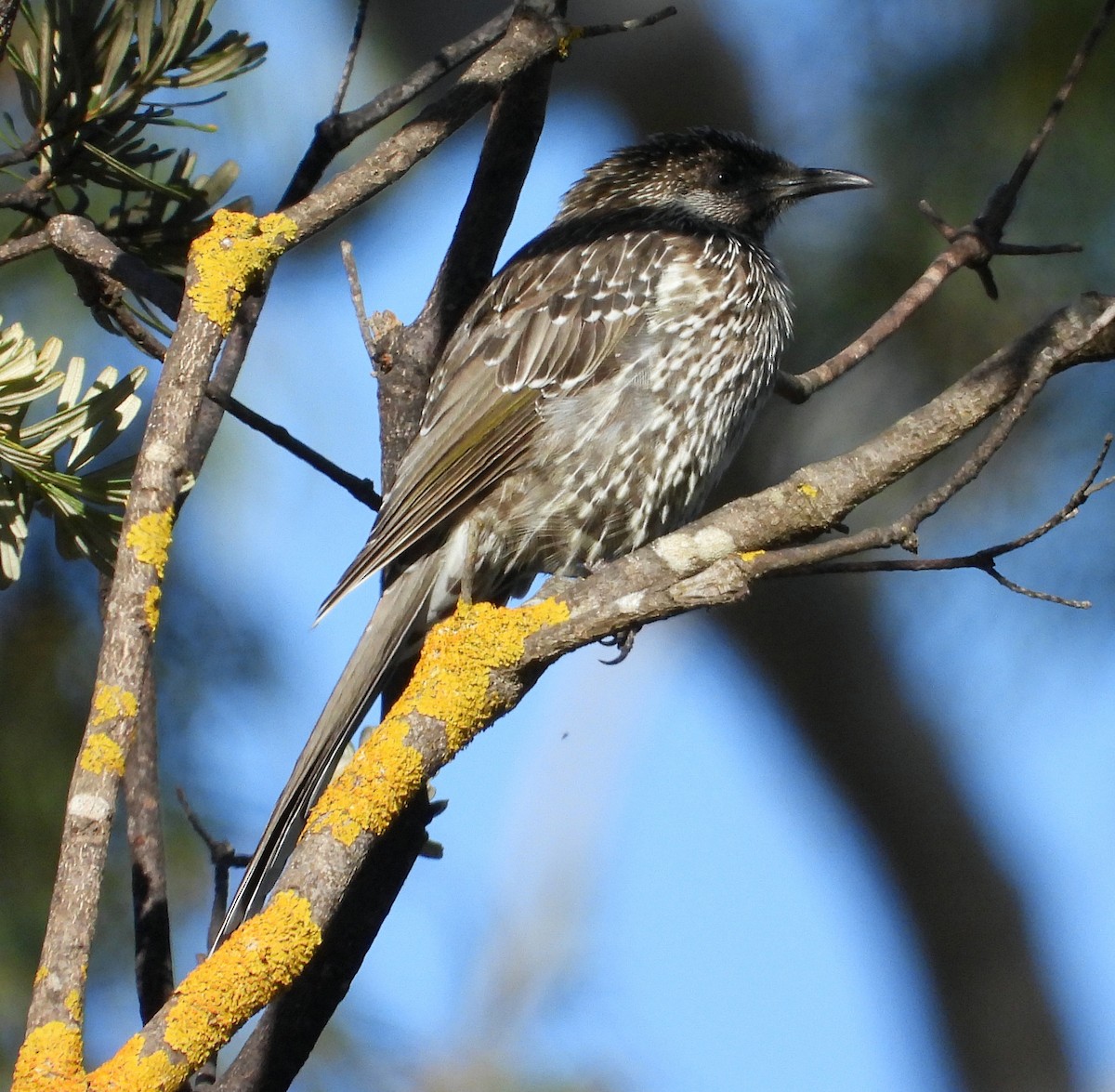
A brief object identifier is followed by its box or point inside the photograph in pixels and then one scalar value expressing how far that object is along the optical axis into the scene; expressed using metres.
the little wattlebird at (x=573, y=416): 6.73
